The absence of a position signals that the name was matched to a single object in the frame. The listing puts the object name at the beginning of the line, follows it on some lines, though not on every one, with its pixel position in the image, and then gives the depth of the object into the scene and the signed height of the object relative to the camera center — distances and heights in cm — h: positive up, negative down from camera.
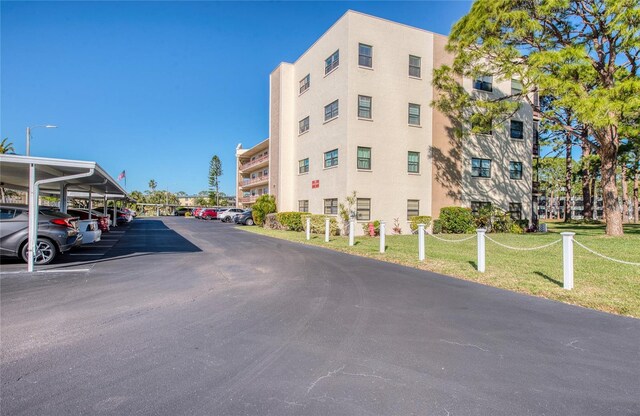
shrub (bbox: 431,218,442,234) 2319 -123
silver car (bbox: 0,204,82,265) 959 -71
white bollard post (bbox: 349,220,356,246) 1568 -114
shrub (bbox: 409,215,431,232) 2256 -76
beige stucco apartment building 2170 +475
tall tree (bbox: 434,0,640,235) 1347 +702
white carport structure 902 +128
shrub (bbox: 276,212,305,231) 2437 -87
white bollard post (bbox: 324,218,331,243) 1731 -122
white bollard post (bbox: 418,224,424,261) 1105 -114
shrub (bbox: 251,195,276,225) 2956 +10
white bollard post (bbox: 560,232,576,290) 697 -103
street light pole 2279 +490
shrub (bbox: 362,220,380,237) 2116 -119
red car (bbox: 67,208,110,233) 1845 -52
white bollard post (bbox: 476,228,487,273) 896 -109
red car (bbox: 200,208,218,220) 4678 -76
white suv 4018 -67
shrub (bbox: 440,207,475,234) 2283 -77
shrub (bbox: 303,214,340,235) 2134 -103
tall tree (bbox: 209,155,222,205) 8556 +882
